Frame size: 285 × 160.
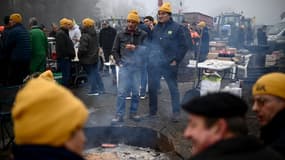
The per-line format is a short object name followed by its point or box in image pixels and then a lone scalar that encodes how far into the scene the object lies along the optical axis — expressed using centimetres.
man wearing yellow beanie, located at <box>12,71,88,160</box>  159
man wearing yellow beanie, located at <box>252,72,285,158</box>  261
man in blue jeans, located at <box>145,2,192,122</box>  711
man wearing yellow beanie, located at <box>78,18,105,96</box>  920
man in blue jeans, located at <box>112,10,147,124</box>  692
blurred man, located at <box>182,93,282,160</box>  176
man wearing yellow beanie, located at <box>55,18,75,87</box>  940
